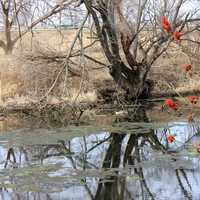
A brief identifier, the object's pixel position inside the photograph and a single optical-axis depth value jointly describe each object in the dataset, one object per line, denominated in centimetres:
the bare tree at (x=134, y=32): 3761
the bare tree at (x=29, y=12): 3319
